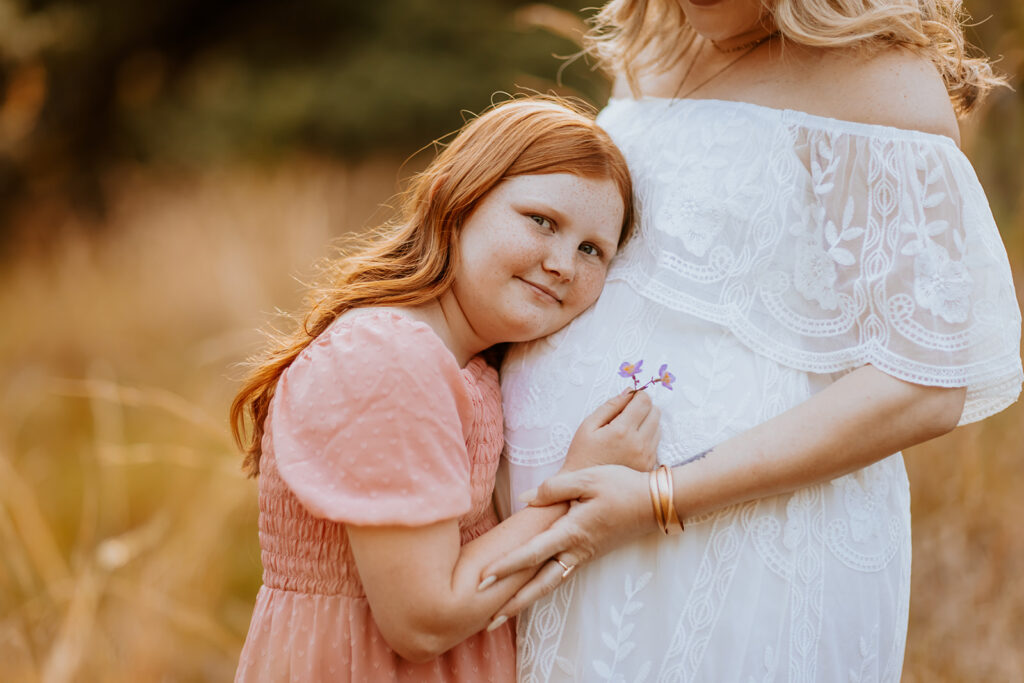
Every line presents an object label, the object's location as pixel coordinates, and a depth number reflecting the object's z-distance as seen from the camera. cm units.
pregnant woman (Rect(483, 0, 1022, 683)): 158
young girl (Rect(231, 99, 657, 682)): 146
